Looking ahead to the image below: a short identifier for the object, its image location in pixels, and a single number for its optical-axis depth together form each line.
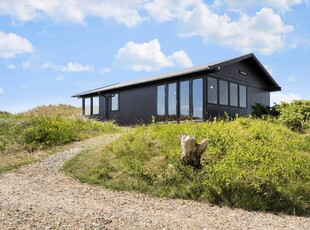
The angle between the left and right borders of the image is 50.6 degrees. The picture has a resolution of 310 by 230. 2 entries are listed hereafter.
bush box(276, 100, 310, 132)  13.27
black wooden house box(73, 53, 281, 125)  16.23
